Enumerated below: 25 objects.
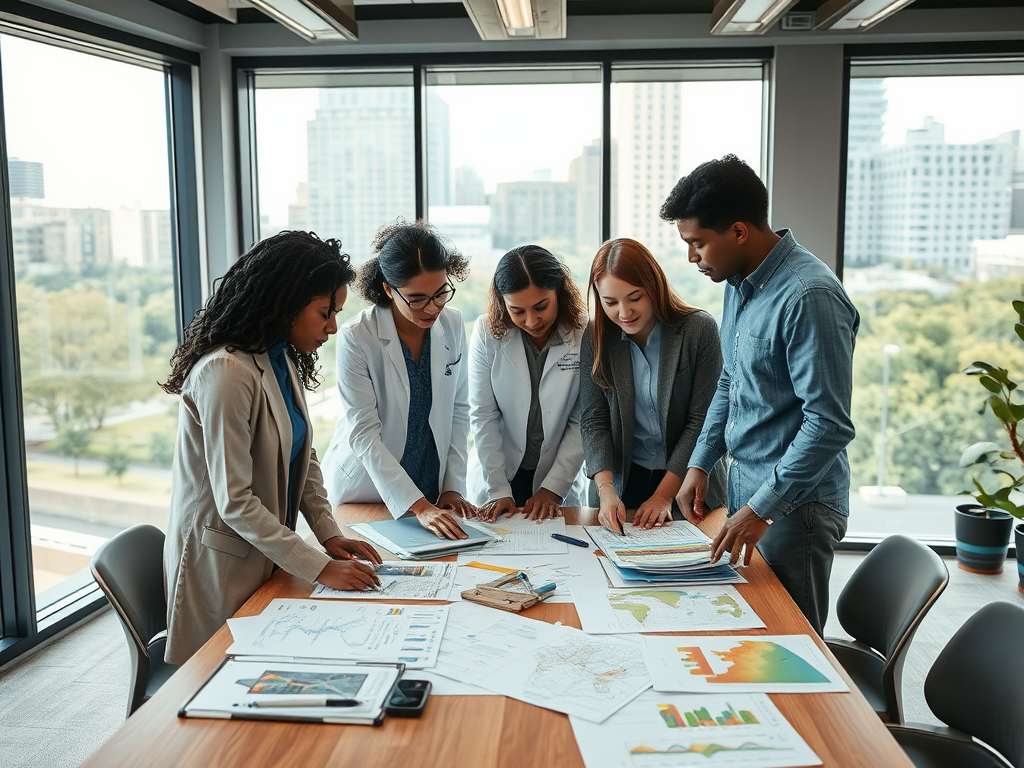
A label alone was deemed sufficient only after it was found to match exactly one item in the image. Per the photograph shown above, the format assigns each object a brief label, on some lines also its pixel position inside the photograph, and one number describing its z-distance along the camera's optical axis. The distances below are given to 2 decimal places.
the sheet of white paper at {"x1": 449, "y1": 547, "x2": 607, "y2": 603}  1.82
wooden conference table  1.20
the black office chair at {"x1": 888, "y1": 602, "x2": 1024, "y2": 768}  1.58
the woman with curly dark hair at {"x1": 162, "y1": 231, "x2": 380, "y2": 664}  1.77
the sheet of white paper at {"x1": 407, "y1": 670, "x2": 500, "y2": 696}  1.38
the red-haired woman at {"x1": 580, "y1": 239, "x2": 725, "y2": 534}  2.35
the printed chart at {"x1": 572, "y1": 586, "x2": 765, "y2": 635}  1.62
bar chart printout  1.19
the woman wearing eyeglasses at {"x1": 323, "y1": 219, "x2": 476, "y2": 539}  2.35
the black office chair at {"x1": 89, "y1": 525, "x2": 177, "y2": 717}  1.88
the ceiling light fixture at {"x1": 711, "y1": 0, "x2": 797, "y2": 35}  2.56
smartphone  1.31
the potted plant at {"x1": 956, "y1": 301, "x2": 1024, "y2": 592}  3.75
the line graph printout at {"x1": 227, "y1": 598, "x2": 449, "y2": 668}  1.50
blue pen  2.10
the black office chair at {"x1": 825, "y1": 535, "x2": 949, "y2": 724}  1.84
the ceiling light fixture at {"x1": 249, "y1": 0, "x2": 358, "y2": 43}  2.37
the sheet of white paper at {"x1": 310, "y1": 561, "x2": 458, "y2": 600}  1.76
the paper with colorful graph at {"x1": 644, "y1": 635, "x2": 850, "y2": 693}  1.39
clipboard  1.31
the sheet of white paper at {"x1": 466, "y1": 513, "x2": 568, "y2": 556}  2.05
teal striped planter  4.02
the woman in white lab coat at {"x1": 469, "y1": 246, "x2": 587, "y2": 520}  2.55
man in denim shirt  1.83
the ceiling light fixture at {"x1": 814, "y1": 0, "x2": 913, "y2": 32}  2.61
